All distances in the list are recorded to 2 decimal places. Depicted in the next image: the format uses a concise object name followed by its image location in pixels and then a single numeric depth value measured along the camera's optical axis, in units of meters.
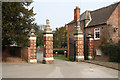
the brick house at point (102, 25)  18.88
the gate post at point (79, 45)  15.42
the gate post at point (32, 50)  13.58
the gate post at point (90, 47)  16.52
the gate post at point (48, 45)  13.61
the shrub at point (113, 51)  15.44
